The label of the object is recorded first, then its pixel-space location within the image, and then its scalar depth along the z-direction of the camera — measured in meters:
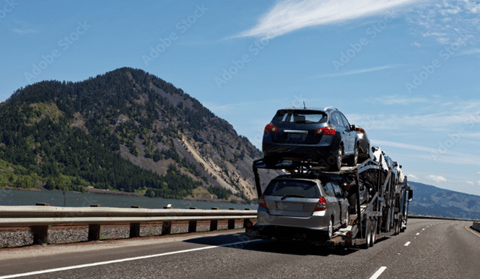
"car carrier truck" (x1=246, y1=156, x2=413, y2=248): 11.73
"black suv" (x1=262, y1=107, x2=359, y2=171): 11.98
